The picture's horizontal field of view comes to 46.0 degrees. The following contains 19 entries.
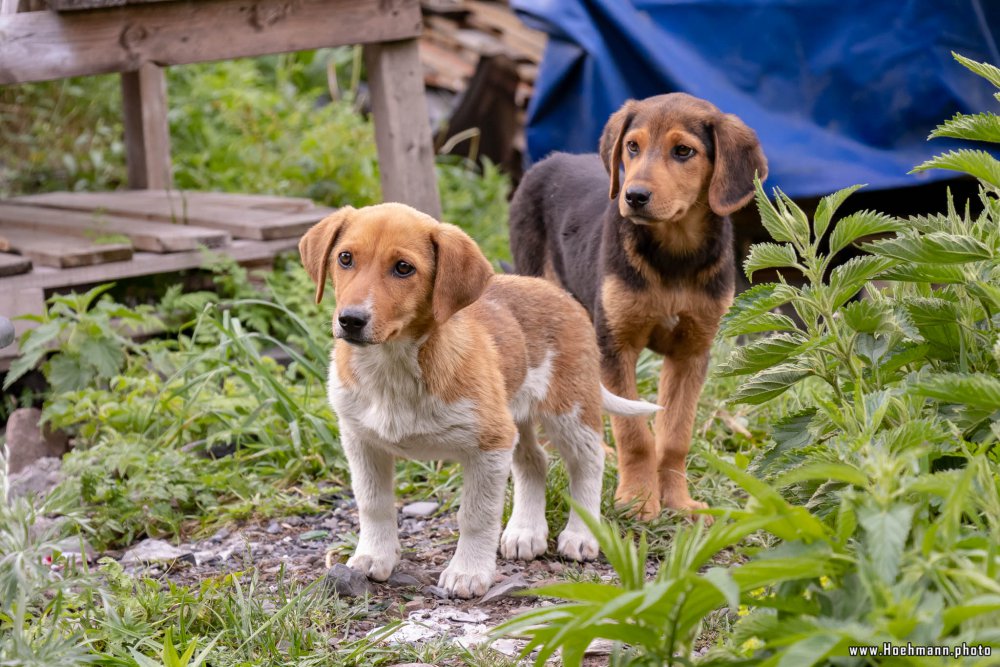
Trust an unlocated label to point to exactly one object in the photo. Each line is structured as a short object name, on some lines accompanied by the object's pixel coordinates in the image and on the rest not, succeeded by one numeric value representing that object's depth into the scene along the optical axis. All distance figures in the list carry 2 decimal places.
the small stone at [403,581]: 4.15
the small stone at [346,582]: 3.99
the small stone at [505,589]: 4.04
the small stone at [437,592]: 4.06
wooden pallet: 6.49
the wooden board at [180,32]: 6.09
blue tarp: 7.55
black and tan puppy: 4.62
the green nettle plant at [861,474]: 2.31
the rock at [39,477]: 5.11
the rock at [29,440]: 5.65
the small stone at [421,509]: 4.95
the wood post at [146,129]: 8.38
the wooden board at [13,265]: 6.39
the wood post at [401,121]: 7.39
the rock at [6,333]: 3.55
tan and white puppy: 3.69
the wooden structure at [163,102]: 6.19
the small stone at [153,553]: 4.48
